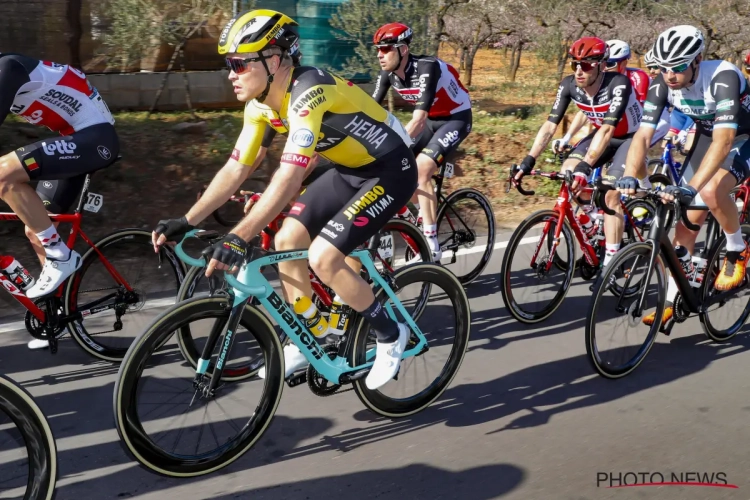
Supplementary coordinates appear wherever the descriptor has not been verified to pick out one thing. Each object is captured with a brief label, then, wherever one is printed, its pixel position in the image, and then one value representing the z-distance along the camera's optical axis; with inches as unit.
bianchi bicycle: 142.0
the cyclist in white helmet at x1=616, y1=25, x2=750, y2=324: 210.8
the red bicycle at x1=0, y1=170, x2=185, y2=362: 198.7
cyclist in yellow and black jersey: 148.6
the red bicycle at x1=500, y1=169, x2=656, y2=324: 241.9
